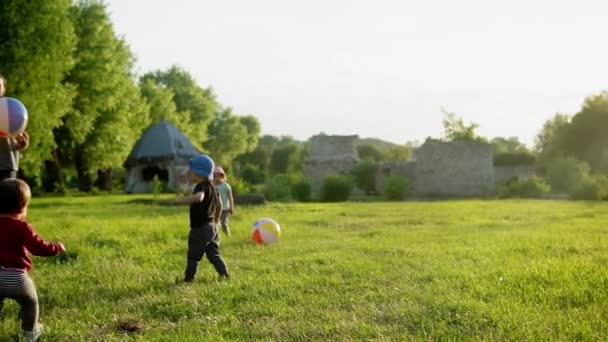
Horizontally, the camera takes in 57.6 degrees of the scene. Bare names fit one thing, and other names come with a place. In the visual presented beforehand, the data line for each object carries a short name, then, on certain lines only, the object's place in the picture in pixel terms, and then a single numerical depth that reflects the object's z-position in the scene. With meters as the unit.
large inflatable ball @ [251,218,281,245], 11.00
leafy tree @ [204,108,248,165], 82.75
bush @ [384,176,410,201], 36.81
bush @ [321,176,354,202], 35.03
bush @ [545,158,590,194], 39.64
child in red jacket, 4.69
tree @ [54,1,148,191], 35.59
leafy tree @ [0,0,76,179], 23.41
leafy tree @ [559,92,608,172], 60.34
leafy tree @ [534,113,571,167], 64.31
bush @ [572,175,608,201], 31.53
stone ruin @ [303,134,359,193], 49.50
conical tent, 44.97
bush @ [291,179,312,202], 34.03
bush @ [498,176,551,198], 36.06
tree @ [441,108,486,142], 51.68
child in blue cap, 7.20
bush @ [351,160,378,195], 46.38
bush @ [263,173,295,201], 31.64
